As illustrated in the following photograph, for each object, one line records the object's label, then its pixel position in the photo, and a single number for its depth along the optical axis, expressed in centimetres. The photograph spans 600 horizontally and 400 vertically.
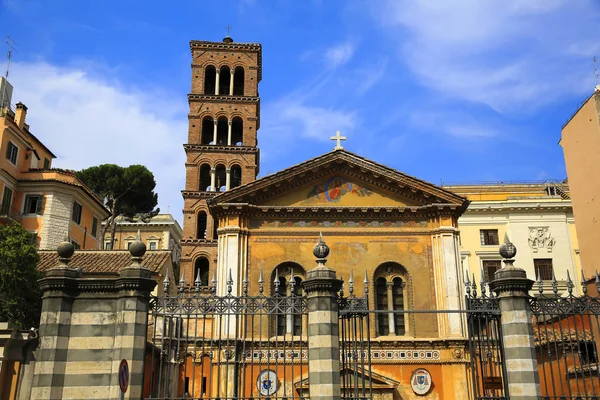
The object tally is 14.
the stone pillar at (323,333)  1152
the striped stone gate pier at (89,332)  1177
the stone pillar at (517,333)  1171
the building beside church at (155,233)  6719
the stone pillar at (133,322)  1175
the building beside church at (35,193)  4078
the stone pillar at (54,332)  1170
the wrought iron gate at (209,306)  1187
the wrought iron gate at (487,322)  1203
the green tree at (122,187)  5478
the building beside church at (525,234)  4375
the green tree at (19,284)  2620
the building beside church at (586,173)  2816
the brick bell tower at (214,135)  4309
